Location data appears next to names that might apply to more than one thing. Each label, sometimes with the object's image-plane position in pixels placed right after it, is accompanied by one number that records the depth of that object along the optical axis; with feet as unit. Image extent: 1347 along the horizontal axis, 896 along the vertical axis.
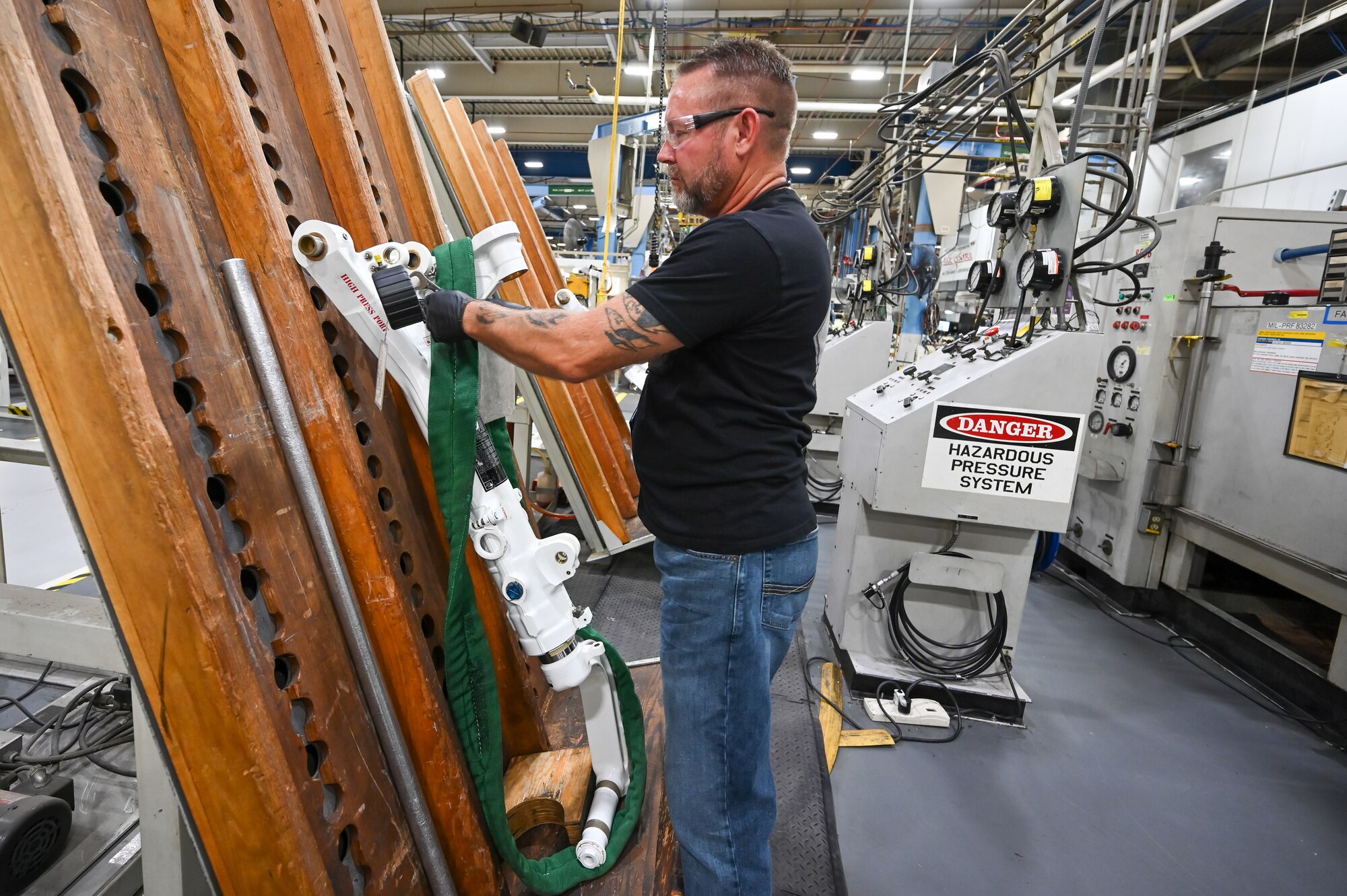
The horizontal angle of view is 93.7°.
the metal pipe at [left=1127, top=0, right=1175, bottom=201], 8.96
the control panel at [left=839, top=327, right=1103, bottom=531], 7.18
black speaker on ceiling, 24.03
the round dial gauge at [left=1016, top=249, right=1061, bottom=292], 7.49
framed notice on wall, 8.30
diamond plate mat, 5.60
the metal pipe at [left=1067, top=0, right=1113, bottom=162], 6.98
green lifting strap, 3.33
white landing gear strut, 3.13
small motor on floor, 4.17
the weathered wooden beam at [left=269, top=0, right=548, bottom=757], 3.71
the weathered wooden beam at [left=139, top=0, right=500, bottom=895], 3.00
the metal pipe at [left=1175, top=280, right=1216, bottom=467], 10.66
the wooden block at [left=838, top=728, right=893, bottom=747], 7.59
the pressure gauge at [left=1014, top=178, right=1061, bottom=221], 7.48
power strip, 7.97
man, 3.48
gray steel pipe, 3.04
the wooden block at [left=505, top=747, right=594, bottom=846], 4.60
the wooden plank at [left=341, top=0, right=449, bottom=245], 4.76
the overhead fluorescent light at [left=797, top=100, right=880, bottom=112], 27.78
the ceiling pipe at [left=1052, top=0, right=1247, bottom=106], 16.02
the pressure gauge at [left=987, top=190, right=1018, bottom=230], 8.30
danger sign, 7.18
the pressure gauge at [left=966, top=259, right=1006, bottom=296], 8.76
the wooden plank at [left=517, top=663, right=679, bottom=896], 4.39
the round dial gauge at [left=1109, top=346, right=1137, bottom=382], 11.66
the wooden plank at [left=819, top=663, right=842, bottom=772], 7.42
